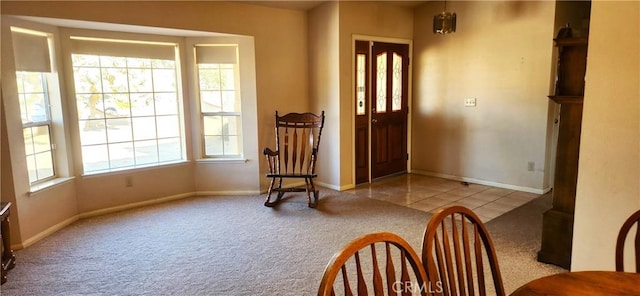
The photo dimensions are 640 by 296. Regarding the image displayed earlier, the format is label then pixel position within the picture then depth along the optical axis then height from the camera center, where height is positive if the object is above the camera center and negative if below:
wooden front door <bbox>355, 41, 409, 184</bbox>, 5.13 -0.19
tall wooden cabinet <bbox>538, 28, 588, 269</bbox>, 2.57 -0.37
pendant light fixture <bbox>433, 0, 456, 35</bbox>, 4.61 +0.85
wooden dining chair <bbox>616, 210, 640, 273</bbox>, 1.47 -0.57
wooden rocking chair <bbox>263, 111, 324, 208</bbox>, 4.34 -0.62
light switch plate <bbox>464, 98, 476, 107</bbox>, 5.15 -0.09
